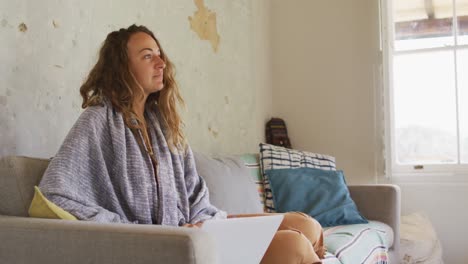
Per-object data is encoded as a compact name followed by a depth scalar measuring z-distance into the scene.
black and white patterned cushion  2.92
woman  1.48
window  3.60
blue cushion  2.75
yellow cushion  1.36
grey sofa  1.10
